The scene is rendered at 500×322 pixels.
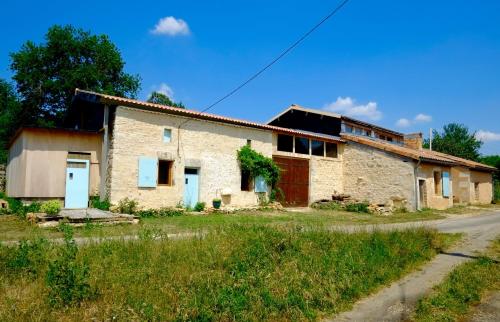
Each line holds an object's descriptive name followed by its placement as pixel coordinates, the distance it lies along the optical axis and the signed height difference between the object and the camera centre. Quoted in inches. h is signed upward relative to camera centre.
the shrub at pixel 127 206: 518.9 -23.6
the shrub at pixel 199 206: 601.9 -25.6
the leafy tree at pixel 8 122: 1179.3 +252.9
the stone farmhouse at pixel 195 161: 536.4 +61.9
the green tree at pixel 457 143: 1747.0 +284.8
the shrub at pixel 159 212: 524.3 -34.3
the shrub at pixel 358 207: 707.7 -28.4
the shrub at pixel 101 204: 510.9 -20.6
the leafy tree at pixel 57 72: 1133.7 +413.1
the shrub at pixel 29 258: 198.4 -43.0
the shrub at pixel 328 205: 755.4 -27.0
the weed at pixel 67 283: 161.9 -47.3
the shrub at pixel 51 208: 417.7 -22.5
